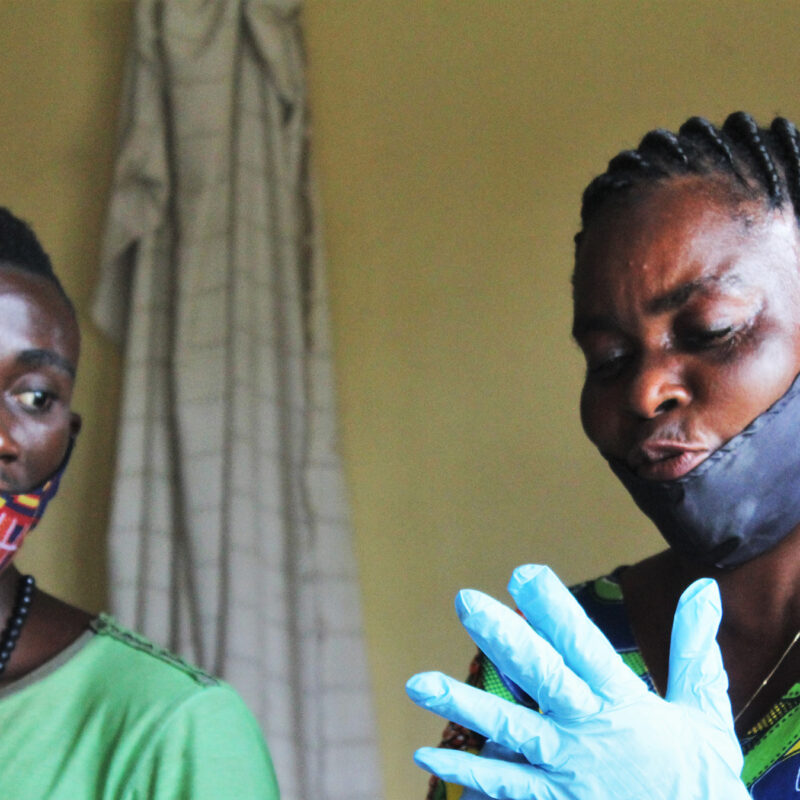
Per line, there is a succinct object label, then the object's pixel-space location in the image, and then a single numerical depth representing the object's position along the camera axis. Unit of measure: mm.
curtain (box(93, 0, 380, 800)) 1517
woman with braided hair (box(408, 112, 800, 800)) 962
